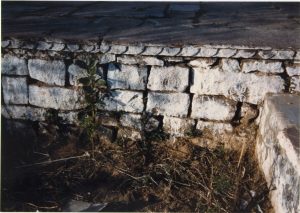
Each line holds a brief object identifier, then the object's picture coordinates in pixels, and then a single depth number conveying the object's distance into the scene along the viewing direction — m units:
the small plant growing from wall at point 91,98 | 3.12
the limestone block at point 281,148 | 2.30
